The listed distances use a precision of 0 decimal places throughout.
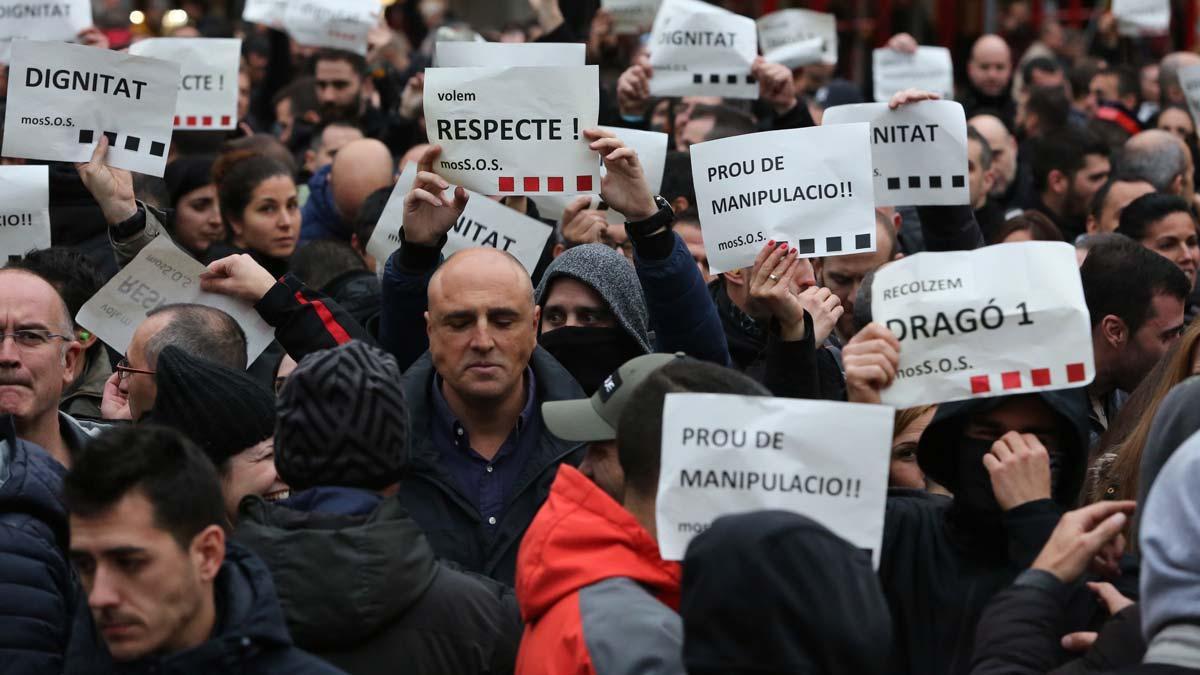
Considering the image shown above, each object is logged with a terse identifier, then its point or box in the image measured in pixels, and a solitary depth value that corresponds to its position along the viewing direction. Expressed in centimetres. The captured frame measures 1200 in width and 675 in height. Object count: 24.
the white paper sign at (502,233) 1230
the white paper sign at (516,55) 1116
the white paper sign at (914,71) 2141
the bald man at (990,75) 2494
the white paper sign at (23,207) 1178
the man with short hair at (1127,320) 1128
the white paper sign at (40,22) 1577
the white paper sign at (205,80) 1531
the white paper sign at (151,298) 1040
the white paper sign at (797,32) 2222
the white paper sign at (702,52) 1670
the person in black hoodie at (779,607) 524
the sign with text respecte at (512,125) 1030
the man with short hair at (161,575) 592
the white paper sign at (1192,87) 1731
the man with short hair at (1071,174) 1856
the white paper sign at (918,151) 1150
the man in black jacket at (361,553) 646
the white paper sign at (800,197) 984
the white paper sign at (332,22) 2005
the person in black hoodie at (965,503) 687
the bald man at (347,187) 1633
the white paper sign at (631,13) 2186
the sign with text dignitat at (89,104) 1162
